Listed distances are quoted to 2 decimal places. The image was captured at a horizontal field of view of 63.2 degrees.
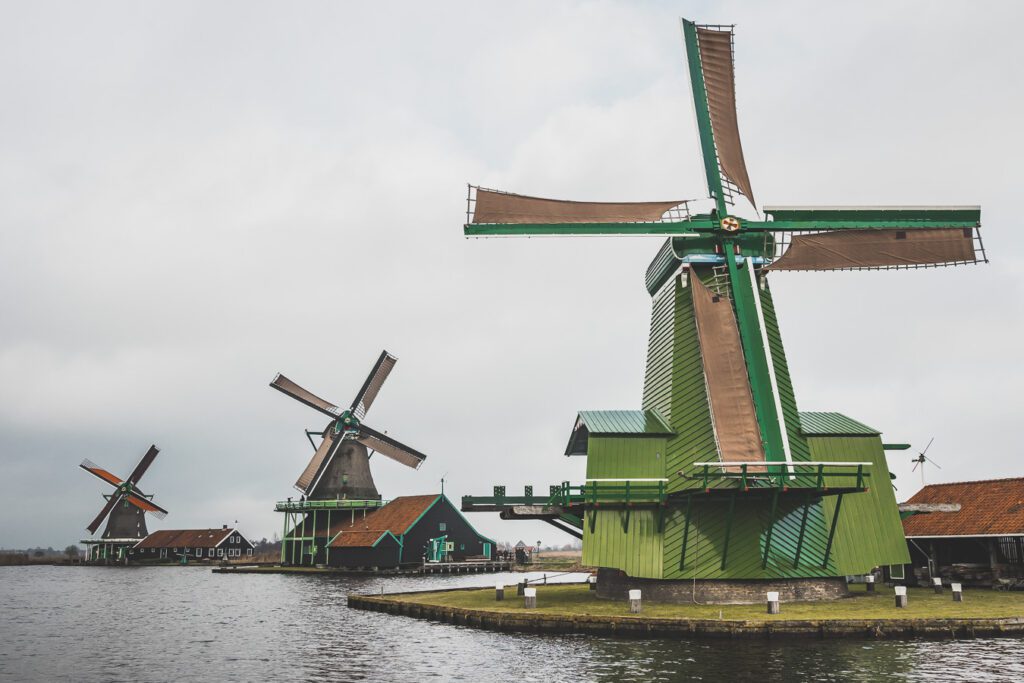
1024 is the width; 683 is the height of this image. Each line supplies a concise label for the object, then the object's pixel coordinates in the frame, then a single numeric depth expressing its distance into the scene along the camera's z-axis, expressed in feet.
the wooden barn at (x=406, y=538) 199.52
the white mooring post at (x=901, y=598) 71.46
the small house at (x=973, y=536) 92.32
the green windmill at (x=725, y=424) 75.97
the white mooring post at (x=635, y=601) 69.92
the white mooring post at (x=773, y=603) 68.13
